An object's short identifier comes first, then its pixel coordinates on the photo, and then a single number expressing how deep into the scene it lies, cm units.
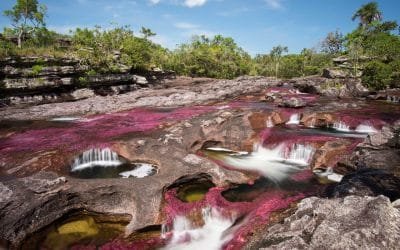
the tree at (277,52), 14050
